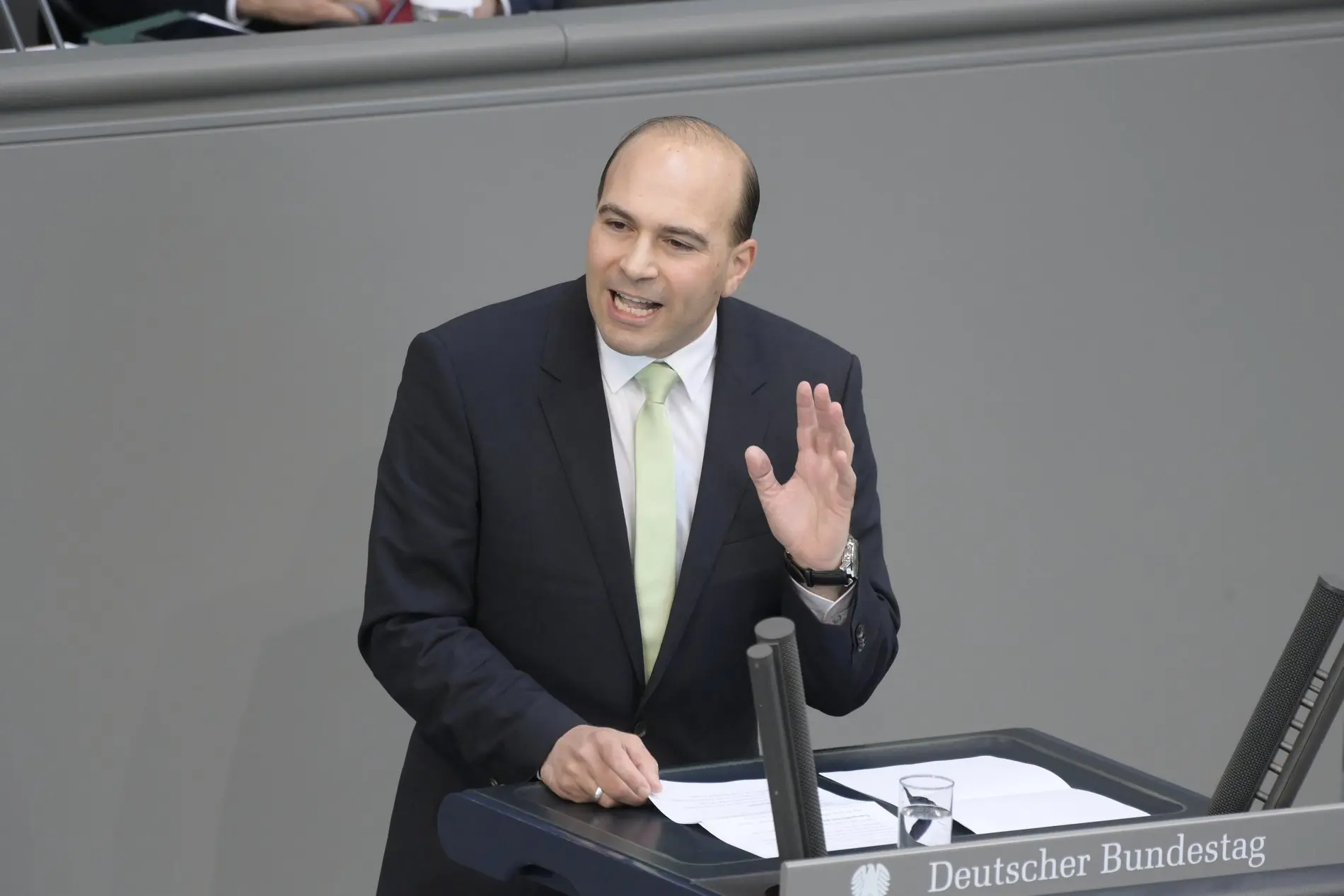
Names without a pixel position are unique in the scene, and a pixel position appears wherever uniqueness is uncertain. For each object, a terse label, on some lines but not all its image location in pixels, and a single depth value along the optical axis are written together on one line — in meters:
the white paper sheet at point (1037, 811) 10.15
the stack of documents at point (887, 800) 10.13
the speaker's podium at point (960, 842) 9.97
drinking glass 10.05
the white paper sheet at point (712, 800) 10.17
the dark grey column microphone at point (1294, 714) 10.10
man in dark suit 10.48
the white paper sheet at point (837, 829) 10.11
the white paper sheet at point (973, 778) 10.24
